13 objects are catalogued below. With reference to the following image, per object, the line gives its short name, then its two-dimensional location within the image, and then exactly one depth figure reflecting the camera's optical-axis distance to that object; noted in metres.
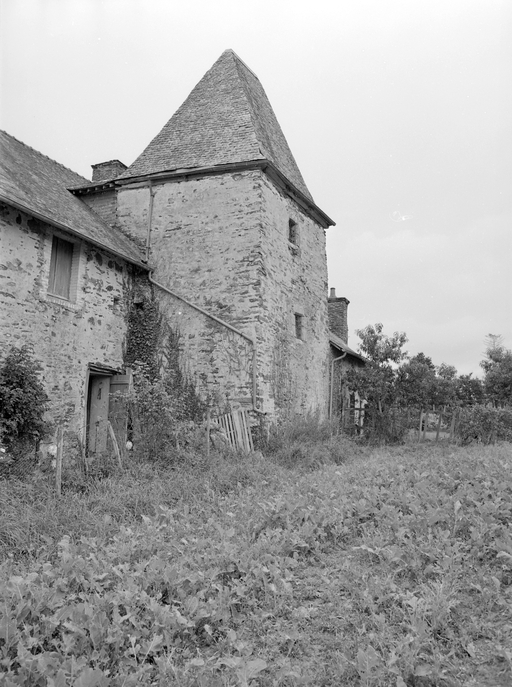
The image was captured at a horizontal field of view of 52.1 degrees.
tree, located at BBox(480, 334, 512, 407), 23.56
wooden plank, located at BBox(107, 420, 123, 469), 7.83
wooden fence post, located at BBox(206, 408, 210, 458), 9.03
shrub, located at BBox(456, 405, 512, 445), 16.53
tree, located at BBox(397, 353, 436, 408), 16.97
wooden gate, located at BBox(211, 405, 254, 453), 10.46
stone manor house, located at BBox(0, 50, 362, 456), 10.12
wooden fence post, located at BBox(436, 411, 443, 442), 17.44
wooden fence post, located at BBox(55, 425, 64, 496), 6.60
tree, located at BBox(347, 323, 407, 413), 16.92
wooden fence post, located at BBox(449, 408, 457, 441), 17.59
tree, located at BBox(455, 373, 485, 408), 20.64
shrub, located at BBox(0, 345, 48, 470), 8.53
